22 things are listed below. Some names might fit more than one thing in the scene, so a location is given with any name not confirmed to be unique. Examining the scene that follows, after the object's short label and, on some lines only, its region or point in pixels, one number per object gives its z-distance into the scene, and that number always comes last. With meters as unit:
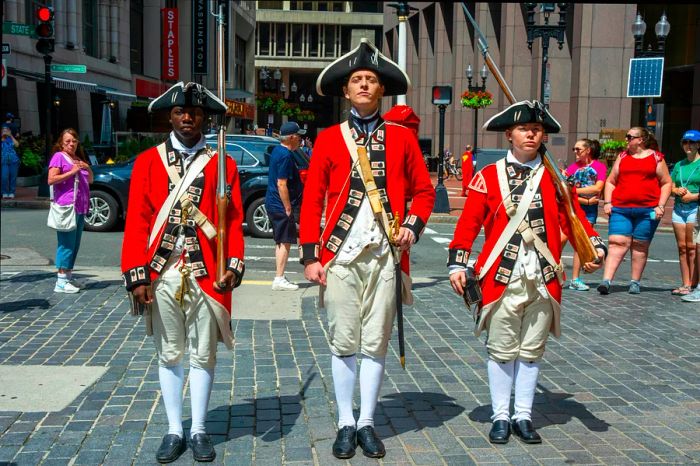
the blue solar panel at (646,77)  16.28
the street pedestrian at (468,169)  24.82
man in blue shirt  9.30
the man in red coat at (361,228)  4.28
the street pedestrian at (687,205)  9.10
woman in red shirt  9.05
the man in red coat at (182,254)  4.13
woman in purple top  8.71
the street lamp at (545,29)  18.33
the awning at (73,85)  28.50
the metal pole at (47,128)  20.84
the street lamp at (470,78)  28.65
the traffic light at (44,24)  15.91
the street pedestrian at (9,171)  20.38
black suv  14.58
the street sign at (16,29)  13.96
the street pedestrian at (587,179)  9.86
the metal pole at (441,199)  20.48
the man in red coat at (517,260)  4.44
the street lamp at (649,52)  18.22
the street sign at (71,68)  22.43
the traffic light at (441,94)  19.11
